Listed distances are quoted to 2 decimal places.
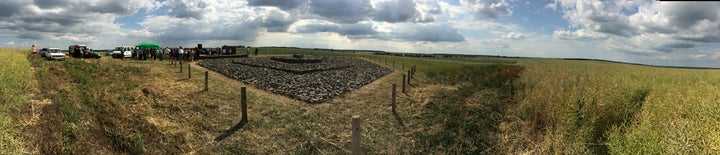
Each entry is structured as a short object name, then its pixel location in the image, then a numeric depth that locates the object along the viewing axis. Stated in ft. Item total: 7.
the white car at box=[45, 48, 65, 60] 89.65
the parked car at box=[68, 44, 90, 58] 101.50
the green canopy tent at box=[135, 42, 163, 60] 114.19
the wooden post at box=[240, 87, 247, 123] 35.47
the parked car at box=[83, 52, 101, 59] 102.45
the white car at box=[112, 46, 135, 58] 115.34
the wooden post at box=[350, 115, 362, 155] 22.75
